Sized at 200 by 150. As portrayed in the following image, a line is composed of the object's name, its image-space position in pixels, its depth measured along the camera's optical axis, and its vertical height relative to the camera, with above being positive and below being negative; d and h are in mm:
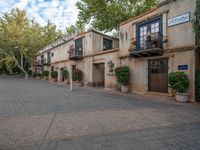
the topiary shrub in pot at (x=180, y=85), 7527 -555
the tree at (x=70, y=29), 32810 +10686
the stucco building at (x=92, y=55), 12736 +1909
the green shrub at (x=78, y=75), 14984 -66
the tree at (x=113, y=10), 16652 +7873
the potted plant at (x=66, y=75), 17581 -80
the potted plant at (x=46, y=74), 23512 +53
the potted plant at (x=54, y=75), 20495 -96
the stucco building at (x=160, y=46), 7765 +1789
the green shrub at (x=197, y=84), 7359 -496
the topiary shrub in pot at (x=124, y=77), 10424 -187
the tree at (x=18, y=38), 22871 +6069
